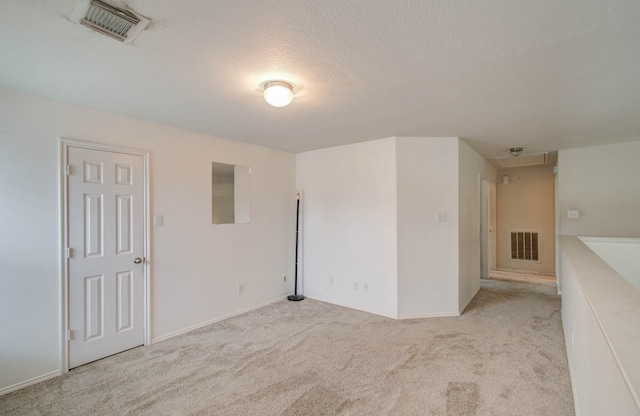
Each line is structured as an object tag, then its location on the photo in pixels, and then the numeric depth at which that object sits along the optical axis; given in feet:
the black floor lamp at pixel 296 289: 14.93
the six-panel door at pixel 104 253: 8.65
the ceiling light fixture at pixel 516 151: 14.62
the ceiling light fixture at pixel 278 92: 6.94
